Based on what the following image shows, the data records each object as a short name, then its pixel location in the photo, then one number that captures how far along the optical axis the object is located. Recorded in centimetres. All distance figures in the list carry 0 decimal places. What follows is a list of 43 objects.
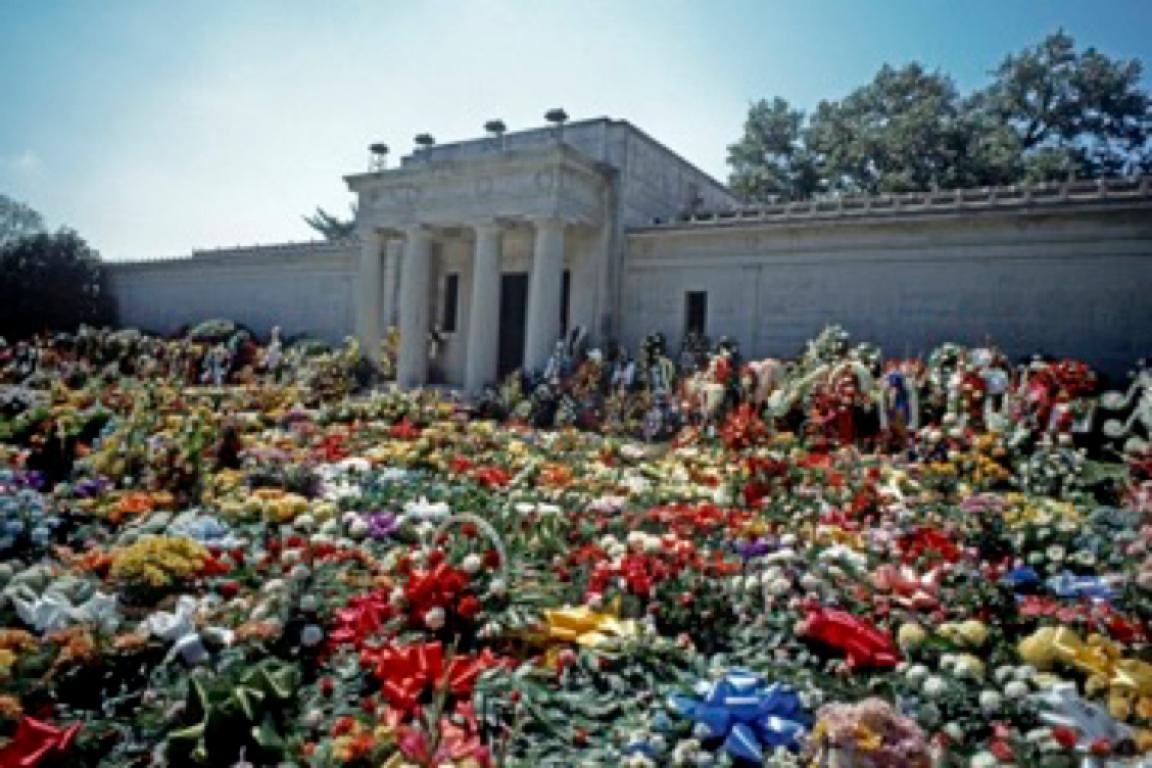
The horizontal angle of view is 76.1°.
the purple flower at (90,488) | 795
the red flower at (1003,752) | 343
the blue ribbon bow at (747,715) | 356
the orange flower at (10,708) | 355
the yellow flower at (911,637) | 449
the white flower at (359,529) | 676
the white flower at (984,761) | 333
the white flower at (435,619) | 451
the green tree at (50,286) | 3778
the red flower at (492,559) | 521
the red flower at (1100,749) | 331
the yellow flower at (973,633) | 450
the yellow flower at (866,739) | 293
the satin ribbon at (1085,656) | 393
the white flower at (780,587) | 520
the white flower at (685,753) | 350
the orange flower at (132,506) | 711
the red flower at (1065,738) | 342
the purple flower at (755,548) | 637
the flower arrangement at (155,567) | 490
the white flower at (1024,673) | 409
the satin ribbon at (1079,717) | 358
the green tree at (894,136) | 2959
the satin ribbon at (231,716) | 348
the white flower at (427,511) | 711
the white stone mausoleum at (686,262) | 1550
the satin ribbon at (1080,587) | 529
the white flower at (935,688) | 390
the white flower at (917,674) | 412
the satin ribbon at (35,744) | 332
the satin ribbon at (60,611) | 442
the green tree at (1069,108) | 2925
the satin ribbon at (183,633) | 420
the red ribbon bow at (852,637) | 434
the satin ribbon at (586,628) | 456
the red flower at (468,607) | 462
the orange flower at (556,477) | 912
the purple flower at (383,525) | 679
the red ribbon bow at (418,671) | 389
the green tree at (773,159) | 3500
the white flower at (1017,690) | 389
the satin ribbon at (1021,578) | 571
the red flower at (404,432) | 1271
